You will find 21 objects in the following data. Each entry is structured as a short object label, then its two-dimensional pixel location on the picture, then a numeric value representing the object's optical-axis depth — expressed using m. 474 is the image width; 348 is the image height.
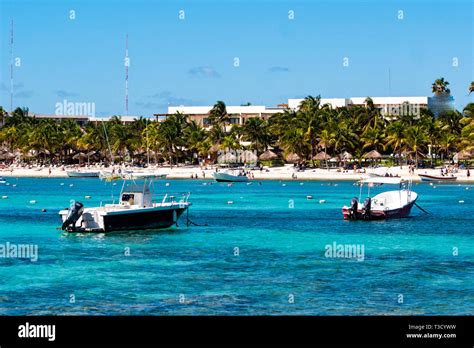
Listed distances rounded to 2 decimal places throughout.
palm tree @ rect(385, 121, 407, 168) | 150.75
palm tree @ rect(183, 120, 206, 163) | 180.00
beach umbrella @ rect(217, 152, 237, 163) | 183.68
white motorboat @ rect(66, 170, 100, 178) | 169.38
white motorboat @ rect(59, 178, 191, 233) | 52.53
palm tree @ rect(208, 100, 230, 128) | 193.50
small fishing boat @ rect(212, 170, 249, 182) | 143.75
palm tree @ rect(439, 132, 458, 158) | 150.00
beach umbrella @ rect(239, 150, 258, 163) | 179.77
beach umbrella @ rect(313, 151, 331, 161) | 162.18
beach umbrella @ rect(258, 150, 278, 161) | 174.25
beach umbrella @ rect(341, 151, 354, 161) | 163.15
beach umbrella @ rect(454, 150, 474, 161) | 145.35
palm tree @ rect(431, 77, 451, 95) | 188.00
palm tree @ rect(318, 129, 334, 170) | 159.38
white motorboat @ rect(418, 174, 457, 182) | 131.12
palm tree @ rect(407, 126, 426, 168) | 147.88
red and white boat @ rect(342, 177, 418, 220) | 65.75
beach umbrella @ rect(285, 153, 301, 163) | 170.88
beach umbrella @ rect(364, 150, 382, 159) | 153.12
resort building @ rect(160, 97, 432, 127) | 190.12
